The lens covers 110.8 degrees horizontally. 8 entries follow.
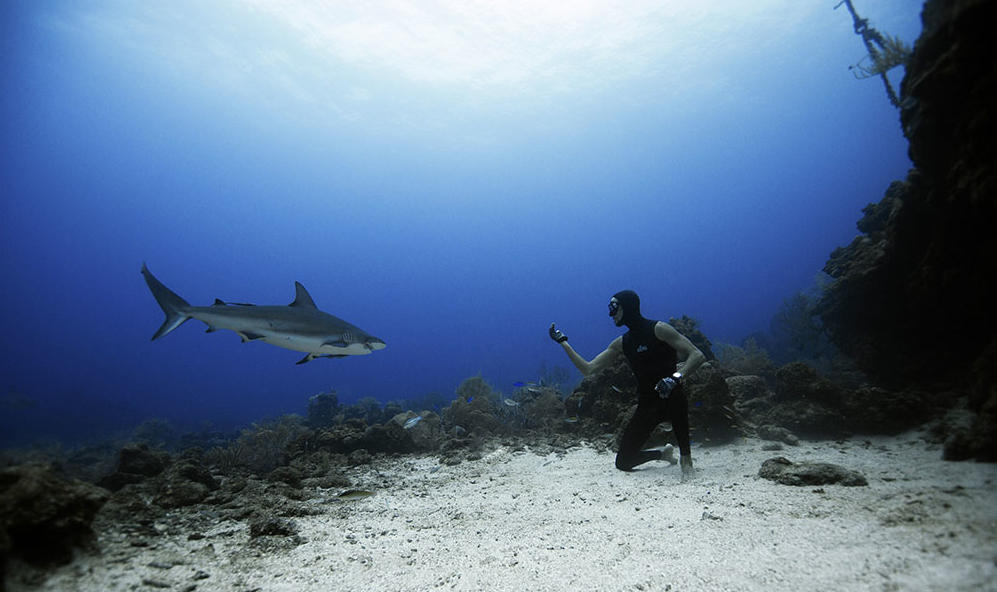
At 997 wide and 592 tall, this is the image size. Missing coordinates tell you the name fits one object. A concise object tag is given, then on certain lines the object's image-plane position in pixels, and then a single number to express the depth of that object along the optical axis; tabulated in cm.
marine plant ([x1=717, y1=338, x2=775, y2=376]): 1151
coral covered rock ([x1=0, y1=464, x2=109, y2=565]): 182
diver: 492
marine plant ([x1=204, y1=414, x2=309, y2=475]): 721
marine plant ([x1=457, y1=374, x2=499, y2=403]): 1363
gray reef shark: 489
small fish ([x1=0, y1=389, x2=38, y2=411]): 2544
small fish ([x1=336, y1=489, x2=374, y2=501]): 452
